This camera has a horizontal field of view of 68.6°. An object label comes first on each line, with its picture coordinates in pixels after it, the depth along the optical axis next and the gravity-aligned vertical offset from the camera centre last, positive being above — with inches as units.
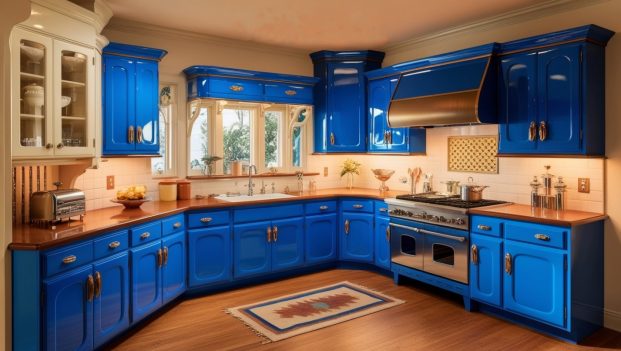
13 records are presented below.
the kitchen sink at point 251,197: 184.7 -10.1
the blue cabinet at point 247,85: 178.9 +37.0
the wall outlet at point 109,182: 158.4 -3.1
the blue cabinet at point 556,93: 132.5 +24.3
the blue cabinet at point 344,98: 209.2 +34.9
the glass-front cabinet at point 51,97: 106.6 +19.6
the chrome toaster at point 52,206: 116.6 -8.4
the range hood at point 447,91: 153.0 +29.8
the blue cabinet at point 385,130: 191.3 +18.3
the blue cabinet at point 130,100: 147.6 +24.8
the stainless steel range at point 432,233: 153.2 -21.6
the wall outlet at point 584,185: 141.6 -3.9
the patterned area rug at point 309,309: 137.3 -45.6
